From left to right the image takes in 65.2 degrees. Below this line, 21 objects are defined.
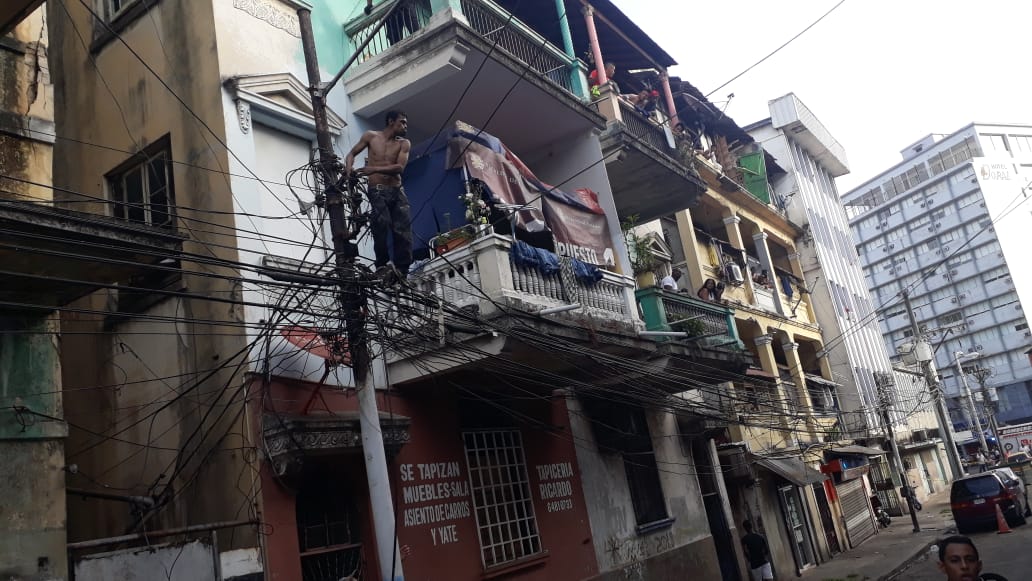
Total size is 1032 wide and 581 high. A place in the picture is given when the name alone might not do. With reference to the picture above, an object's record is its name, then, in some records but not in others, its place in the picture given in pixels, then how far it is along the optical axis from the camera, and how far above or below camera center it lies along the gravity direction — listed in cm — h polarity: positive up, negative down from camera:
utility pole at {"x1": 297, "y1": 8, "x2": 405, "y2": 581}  730 +190
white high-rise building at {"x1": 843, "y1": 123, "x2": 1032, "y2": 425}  8138 +1783
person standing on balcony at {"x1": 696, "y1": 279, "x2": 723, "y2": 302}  2038 +428
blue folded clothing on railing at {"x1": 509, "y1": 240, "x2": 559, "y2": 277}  1069 +314
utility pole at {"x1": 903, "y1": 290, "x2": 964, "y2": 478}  3275 +56
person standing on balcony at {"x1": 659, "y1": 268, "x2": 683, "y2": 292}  1763 +408
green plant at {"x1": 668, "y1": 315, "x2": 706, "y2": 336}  1428 +246
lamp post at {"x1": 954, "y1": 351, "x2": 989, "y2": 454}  5126 +135
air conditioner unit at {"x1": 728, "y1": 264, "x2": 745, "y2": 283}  2309 +519
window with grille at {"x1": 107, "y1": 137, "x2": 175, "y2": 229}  1026 +489
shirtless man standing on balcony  865 +359
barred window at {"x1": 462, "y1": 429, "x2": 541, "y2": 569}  1110 +14
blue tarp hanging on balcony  1112 +448
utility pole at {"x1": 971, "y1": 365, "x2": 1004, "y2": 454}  5508 +109
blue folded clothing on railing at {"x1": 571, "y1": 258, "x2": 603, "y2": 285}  1198 +313
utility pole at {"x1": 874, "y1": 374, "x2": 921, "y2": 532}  2550 +58
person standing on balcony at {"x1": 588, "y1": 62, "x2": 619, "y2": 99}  1734 +852
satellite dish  826 +212
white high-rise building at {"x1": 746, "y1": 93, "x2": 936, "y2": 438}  3158 +743
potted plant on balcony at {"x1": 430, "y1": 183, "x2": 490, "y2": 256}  1070 +361
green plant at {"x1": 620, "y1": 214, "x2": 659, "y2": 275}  1714 +466
